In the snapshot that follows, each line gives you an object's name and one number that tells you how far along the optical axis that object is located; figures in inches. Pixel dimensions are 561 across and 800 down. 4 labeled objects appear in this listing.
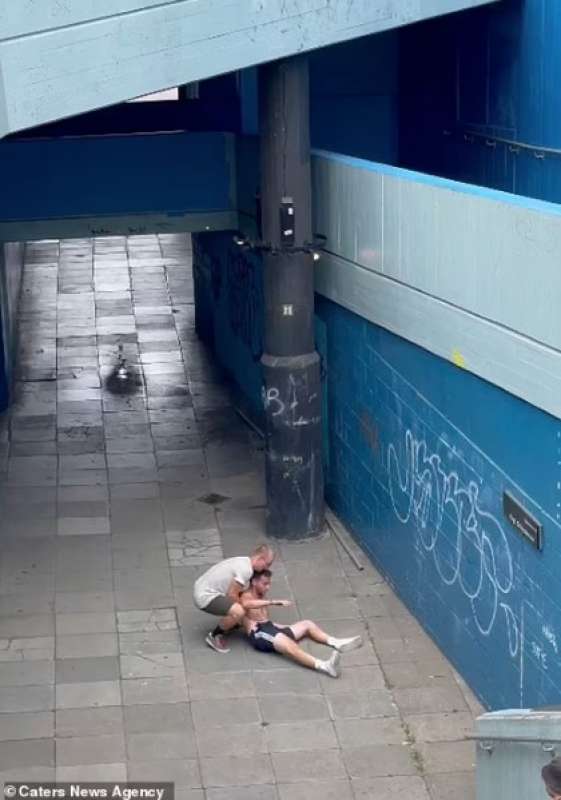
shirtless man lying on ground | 483.8
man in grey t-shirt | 489.1
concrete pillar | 546.9
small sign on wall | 391.9
